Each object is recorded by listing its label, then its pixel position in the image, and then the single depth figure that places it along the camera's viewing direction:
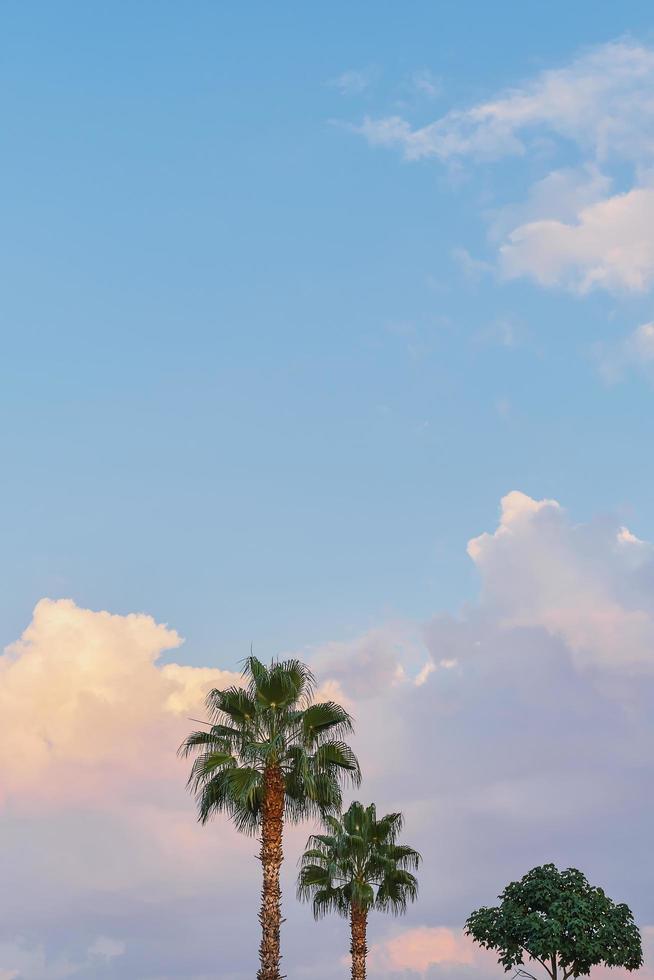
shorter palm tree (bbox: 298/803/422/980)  50.69
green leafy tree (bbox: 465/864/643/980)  51.84
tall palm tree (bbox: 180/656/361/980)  41.22
